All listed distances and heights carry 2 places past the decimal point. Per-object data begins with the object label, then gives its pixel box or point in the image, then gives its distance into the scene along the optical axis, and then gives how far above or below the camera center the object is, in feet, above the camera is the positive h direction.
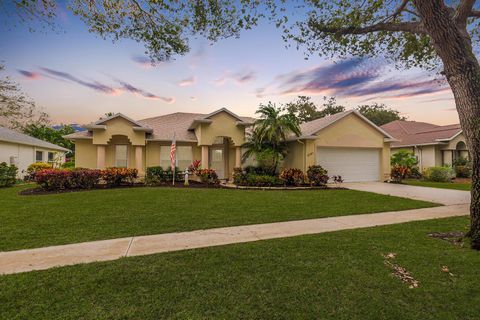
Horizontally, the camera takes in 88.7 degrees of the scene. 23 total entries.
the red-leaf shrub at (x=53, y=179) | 39.01 -2.06
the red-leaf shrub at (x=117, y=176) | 43.52 -1.88
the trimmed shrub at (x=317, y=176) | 46.65 -2.44
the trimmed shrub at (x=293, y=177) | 47.62 -2.62
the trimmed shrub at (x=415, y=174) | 66.95 -3.41
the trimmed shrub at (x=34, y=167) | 63.10 -0.25
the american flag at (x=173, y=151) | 45.96 +2.47
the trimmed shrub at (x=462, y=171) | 66.59 -2.57
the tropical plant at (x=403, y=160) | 65.51 +0.66
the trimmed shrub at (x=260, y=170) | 53.01 -1.39
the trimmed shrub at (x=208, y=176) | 48.24 -2.31
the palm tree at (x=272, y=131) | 48.88 +6.53
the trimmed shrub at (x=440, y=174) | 60.70 -3.03
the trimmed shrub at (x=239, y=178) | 47.55 -2.74
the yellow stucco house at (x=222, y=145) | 51.03 +4.26
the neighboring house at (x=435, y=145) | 67.67 +5.01
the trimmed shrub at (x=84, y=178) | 40.78 -2.15
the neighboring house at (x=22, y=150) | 62.02 +4.76
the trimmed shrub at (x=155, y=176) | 47.93 -2.22
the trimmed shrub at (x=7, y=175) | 47.75 -1.70
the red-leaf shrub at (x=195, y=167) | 51.54 -0.53
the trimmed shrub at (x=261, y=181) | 46.52 -3.25
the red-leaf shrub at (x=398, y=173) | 53.57 -2.34
